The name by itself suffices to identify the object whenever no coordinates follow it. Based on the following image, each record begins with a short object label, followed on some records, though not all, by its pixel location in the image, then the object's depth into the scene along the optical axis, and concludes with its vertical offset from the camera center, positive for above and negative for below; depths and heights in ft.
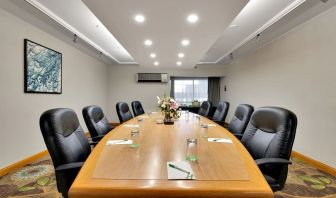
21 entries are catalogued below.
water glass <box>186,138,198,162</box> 4.10 -1.28
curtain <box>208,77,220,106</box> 26.45 +1.05
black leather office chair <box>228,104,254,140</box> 8.43 -1.02
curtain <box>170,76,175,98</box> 25.95 +1.56
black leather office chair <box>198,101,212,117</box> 15.14 -0.91
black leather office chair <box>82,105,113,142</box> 7.56 -1.01
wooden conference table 2.80 -1.32
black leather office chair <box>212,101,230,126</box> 11.68 -0.94
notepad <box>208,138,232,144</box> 5.73 -1.29
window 26.89 +1.21
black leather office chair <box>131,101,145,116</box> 15.65 -0.93
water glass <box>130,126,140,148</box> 5.15 -1.27
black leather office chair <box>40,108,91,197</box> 4.42 -1.18
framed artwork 11.19 +1.82
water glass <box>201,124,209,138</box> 6.59 -1.26
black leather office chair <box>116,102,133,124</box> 11.57 -0.93
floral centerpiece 9.50 -0.52
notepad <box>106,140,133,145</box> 5.47 -1.28
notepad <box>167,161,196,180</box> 3.16 -1.29
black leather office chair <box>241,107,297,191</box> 4.95 -1.25
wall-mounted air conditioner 25.11 +2.67
